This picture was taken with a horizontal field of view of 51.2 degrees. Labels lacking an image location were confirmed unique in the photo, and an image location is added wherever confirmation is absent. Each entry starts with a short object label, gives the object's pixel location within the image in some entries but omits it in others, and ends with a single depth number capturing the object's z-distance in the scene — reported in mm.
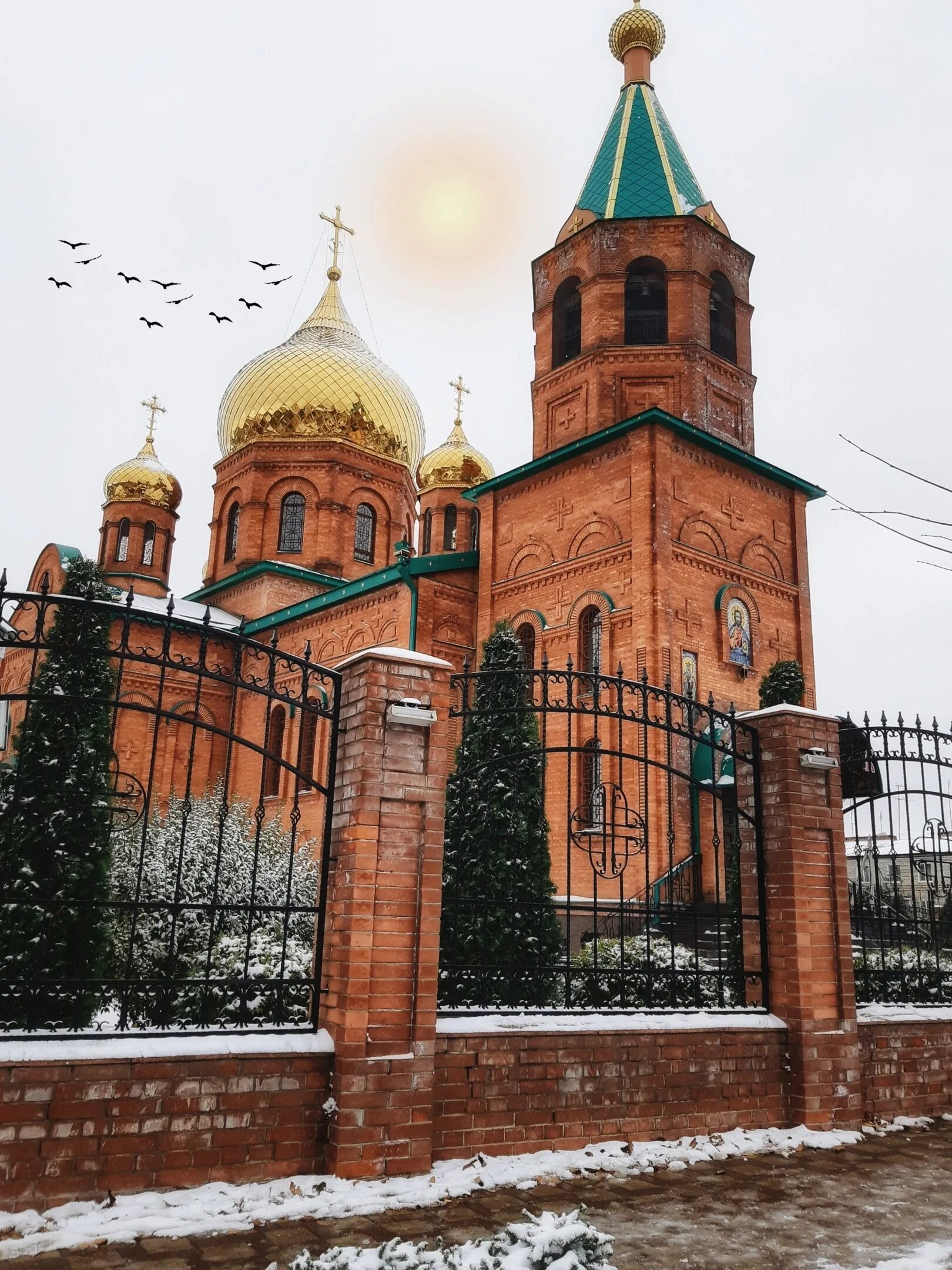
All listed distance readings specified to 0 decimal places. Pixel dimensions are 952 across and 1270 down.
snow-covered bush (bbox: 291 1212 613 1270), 2910
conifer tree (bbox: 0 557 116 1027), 5285
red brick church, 14703
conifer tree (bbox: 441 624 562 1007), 5996
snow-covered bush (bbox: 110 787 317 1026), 4434
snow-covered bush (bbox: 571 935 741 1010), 5477
